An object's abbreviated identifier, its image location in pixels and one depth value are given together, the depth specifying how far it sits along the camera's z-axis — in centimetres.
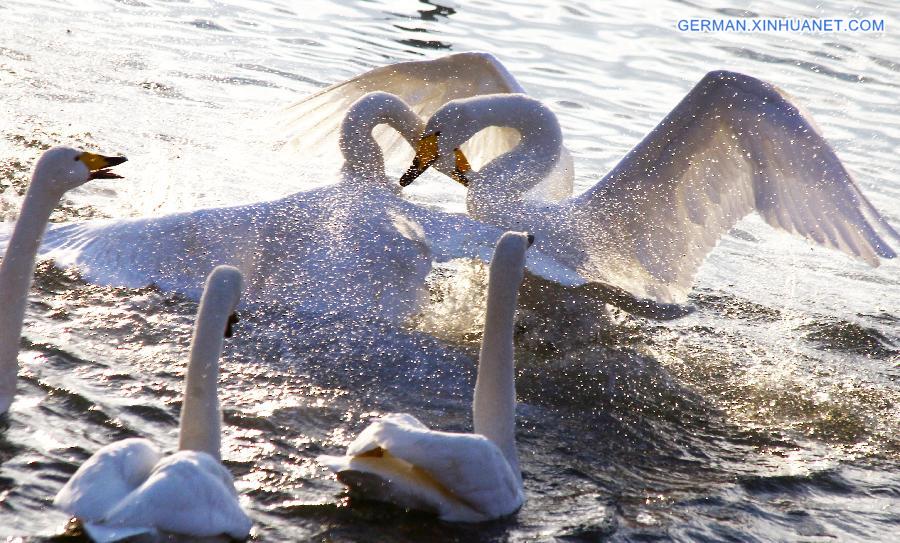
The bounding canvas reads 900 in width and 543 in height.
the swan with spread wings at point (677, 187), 1403
